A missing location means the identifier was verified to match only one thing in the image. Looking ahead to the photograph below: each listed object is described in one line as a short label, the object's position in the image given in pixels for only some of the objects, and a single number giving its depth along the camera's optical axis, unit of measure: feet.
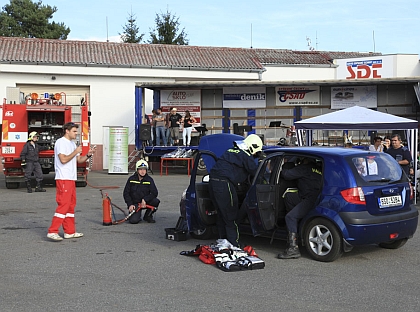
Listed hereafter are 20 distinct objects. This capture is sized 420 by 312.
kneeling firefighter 35.86
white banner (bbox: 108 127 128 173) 78.84
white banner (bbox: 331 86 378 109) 88.43
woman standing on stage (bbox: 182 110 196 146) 79.46
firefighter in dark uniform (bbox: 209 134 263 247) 26.25
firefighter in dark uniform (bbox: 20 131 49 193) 55.21
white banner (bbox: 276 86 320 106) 89.66
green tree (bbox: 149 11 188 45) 157.48
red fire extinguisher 35.40
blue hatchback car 24.52
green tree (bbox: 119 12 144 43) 166.91
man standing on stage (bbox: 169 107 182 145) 80.43
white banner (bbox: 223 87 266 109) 89.86
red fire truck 57.72
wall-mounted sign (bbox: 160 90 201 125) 90.48
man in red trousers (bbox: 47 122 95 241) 29.99
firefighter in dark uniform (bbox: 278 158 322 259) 25.76
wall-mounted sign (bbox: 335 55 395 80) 104.06
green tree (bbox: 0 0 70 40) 166.20
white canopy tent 48.87
